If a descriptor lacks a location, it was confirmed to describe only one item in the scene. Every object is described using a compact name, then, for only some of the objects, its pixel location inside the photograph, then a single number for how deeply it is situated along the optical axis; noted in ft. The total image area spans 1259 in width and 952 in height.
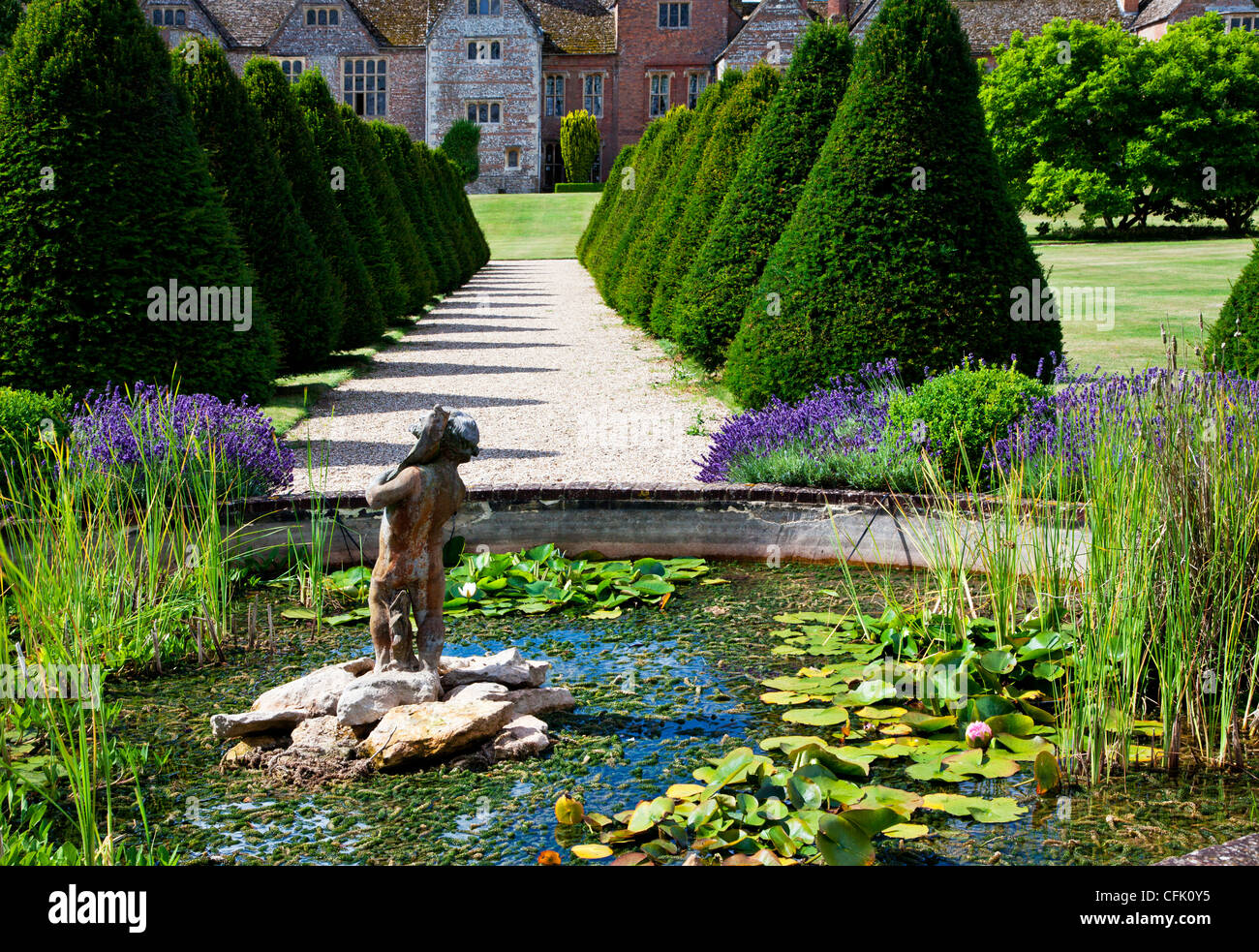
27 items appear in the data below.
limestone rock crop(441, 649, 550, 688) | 11.20
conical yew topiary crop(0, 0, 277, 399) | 24.12
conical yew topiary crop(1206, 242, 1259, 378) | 20.66
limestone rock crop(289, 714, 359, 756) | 9.99
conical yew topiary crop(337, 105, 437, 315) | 51.19
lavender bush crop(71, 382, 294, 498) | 15.61
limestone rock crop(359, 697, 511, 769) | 9.78
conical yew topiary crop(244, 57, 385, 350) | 38.52
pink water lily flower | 10.15
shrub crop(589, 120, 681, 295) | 57.92
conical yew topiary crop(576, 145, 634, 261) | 82.74
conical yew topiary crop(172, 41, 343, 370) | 33.37
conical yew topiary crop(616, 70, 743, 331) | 41.83
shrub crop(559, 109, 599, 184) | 163.94
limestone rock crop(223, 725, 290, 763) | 9.94
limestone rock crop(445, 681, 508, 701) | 10.64
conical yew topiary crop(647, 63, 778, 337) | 37.52
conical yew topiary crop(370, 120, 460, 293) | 63.52
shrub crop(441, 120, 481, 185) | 158.10
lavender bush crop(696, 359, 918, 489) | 17.71
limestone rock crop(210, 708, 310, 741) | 10.14
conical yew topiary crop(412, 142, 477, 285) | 77.77
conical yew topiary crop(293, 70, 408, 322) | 45.11
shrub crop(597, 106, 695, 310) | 51.03
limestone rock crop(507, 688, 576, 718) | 10.80
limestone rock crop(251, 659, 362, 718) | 10.67
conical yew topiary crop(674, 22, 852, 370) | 30.35
